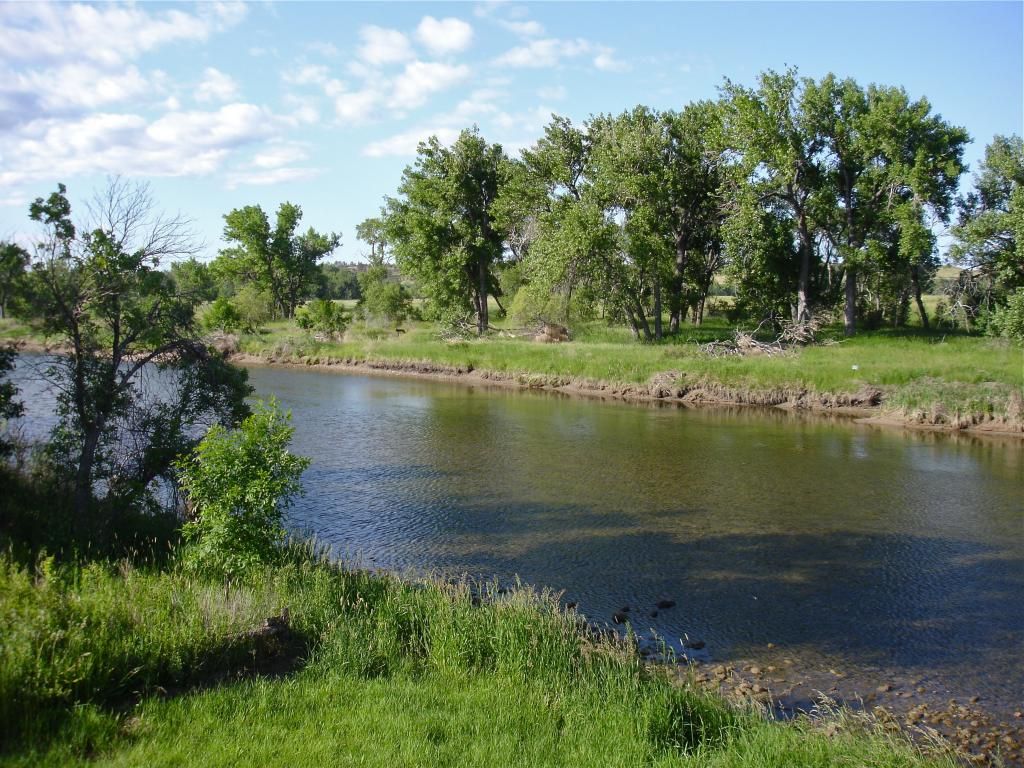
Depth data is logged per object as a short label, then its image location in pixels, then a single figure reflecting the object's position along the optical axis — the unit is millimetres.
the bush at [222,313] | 58238
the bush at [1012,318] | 36375
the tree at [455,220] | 55250
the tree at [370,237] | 100812
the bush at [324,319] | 58997
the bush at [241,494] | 11070
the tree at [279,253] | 71375
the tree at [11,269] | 12500
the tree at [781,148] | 41844
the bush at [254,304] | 70125
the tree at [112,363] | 13398
